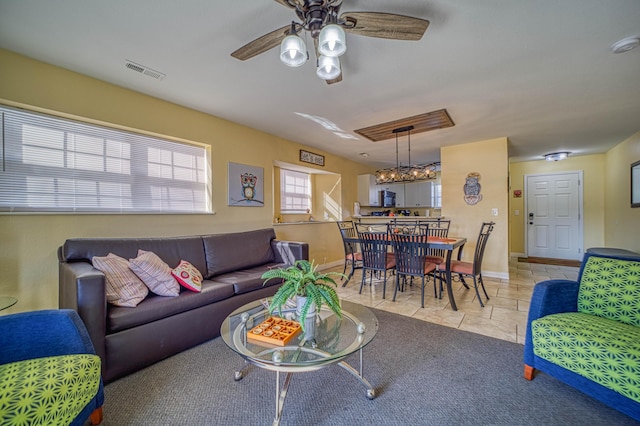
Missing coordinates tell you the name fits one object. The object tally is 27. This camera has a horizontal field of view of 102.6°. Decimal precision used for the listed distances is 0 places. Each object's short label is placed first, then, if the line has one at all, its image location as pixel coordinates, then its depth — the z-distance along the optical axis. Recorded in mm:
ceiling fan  1410
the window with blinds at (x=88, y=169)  2117
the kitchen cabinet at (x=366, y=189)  6453
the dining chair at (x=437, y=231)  4163
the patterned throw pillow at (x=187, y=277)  2264
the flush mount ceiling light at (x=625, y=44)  1886
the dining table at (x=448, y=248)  2967
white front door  5834
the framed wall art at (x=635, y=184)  3945
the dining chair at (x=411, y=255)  3072
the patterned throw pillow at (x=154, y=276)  2109
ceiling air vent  2236
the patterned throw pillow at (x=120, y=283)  1896
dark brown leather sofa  1673
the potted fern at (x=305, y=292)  1463
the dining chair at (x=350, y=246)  3904
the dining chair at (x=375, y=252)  3412
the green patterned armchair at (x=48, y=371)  945
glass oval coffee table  1281
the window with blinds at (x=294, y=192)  5137
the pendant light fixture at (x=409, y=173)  4324
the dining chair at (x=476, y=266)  3086
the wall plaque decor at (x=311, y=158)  4863
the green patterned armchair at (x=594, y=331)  1260
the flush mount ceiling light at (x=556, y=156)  5379
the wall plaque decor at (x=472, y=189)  4594
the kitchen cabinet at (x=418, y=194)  6617
